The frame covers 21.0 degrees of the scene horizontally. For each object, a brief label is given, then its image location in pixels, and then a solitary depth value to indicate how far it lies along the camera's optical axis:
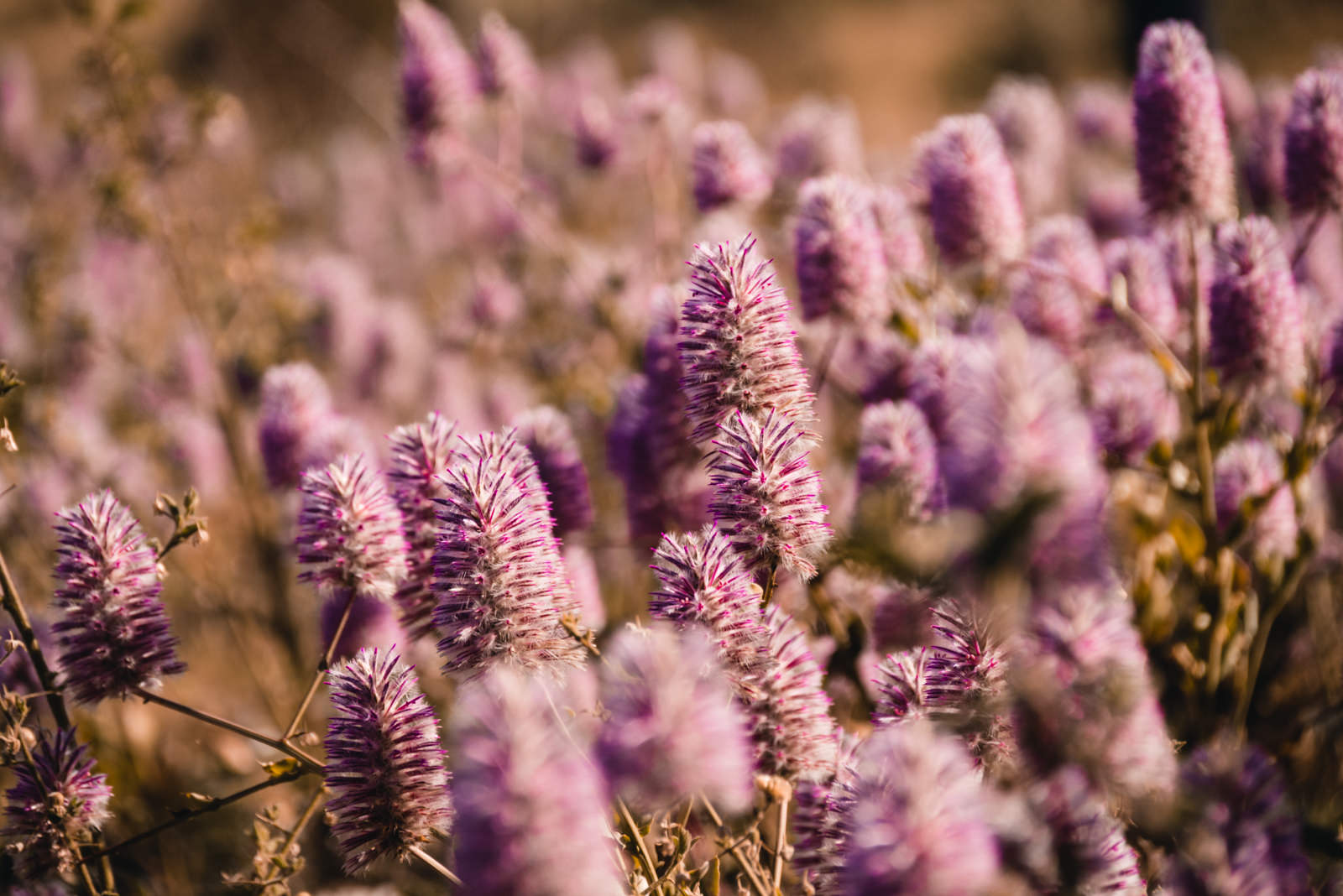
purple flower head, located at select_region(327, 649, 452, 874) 1.07
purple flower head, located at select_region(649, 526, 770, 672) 1.07
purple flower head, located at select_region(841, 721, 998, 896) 0.99
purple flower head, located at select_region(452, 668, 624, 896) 0.98
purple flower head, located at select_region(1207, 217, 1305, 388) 1.20
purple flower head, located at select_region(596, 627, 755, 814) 1.00
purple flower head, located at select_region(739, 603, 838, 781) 1.08
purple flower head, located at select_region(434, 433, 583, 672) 1.08
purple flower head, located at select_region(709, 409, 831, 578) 1.08
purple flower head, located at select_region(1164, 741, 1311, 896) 1.00
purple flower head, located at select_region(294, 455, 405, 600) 1.12
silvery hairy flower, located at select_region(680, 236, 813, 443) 1.10
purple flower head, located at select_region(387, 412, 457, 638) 1.14
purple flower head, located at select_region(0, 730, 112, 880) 1.10
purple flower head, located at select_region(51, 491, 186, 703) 1.11
